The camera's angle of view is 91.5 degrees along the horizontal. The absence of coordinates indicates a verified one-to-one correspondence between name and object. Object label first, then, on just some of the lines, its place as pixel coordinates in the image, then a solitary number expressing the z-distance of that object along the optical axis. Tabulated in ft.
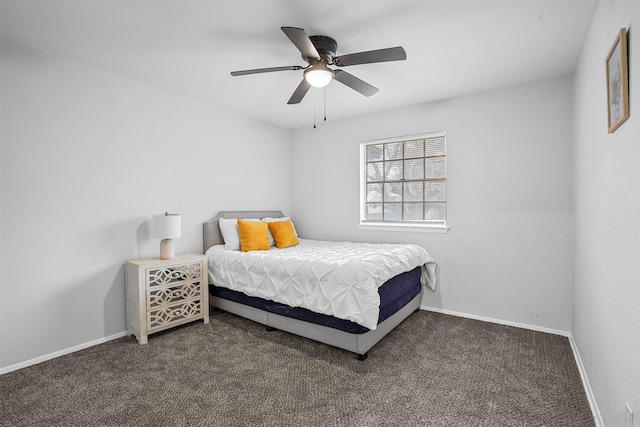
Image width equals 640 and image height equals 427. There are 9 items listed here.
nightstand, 9.30
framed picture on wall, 4.50
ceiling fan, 6.64
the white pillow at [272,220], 13.29
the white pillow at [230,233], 12.16
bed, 8.04
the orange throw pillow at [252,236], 11.87
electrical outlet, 4.10
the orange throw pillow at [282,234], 12.91
